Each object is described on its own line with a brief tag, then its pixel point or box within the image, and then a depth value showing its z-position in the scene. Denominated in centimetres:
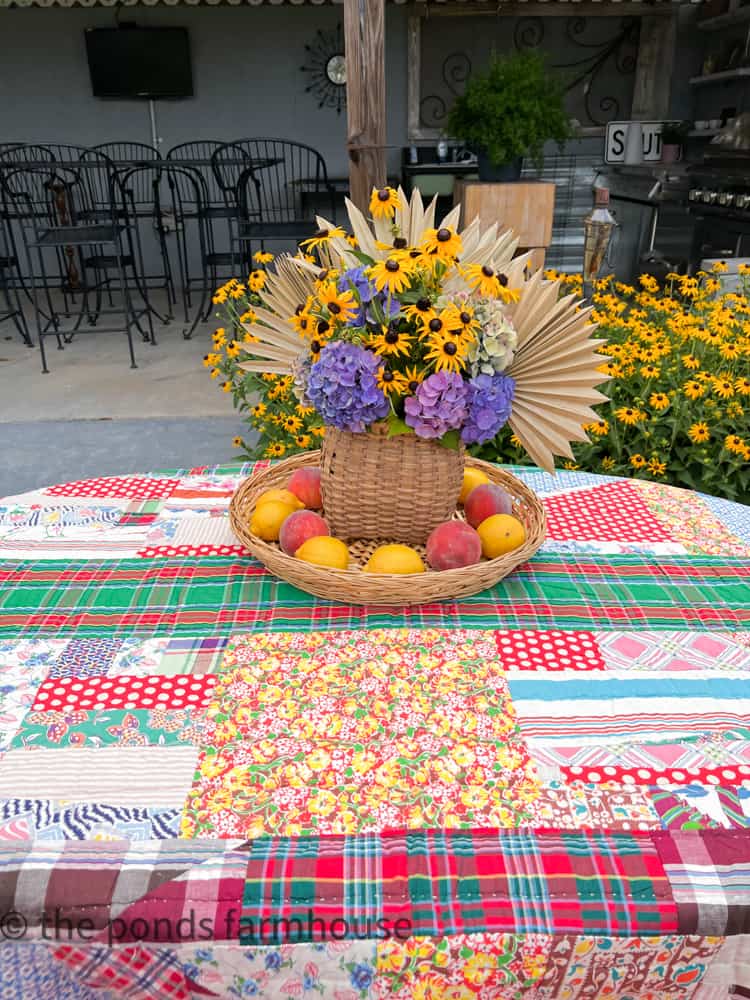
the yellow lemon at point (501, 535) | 112
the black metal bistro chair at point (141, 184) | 715
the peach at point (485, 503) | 119
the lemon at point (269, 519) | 117
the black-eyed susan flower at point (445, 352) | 96
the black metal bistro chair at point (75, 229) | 441
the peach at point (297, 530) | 112
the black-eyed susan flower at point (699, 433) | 199
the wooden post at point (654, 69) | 668
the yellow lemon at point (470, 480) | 128
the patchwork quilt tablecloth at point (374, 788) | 66
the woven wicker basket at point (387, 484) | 108
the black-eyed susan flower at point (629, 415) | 205
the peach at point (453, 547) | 107
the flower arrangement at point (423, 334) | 98
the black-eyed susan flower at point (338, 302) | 98
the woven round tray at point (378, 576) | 102
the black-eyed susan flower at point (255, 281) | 199
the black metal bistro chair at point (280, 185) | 627
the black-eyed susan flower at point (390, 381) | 100
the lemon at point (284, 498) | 123
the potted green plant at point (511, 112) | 328
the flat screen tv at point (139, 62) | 670
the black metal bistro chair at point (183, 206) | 707
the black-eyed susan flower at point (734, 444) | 197
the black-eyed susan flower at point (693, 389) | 199
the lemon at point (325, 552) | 107
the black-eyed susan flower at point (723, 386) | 194
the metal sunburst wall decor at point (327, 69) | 687
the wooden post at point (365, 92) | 266
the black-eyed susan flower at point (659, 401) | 210
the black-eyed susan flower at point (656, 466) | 208
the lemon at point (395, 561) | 106
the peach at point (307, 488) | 125
